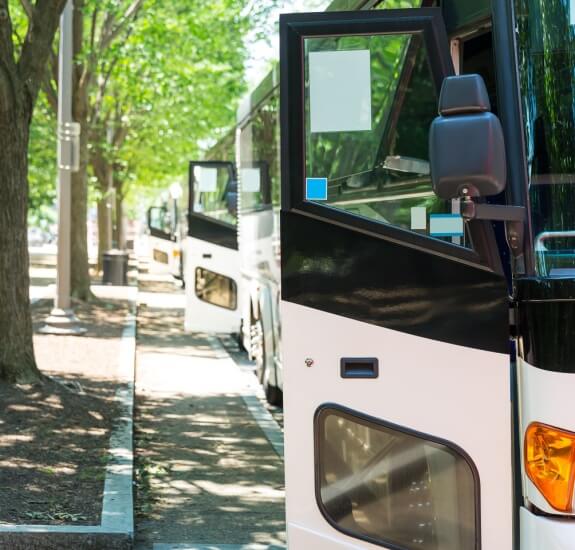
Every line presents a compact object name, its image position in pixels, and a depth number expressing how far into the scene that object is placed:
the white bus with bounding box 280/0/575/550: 3.87
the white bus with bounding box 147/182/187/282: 36.08
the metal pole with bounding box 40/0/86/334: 17.98
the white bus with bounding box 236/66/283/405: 11.11
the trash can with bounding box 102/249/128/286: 29.88
